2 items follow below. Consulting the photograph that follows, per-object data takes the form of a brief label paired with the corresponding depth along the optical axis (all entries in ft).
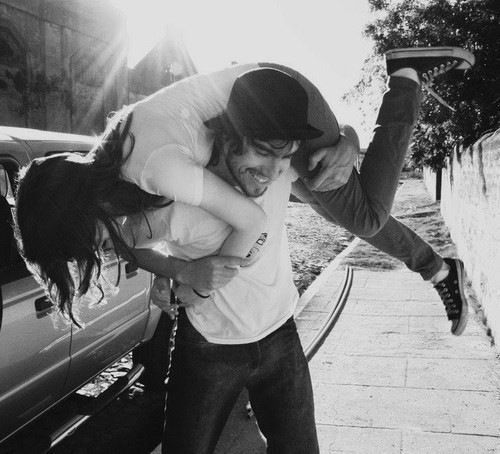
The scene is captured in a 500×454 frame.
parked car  9.98
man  5.77
